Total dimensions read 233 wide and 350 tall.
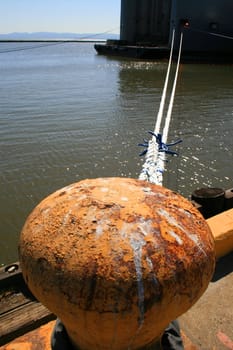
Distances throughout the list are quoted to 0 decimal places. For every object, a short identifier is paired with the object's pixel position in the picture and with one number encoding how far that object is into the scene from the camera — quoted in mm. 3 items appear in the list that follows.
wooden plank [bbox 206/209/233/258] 3451
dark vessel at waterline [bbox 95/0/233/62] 35031
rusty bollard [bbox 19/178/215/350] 1345
